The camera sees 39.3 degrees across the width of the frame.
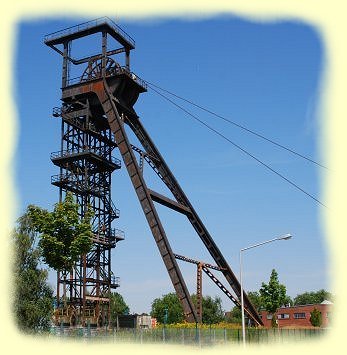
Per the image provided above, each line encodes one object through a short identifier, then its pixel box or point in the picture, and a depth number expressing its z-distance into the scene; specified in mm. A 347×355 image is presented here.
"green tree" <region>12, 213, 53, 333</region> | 30781
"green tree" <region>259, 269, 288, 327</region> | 85188
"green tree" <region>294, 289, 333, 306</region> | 190000
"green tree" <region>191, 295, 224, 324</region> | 133500
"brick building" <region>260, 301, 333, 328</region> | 95875
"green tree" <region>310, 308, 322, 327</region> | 87750
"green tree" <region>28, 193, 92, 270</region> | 39312
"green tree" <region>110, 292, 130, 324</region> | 146775
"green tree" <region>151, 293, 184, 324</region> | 144250
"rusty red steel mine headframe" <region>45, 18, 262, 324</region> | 52625
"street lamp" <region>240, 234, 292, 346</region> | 32862
